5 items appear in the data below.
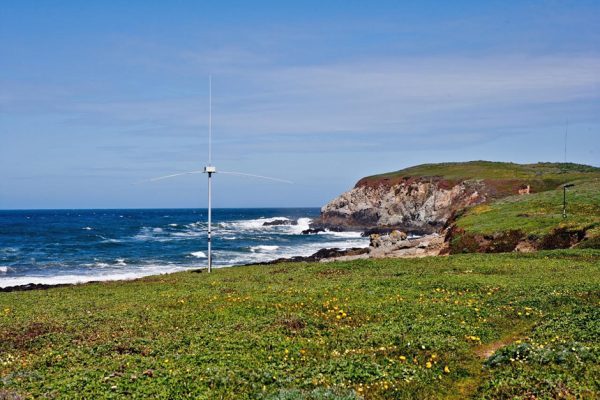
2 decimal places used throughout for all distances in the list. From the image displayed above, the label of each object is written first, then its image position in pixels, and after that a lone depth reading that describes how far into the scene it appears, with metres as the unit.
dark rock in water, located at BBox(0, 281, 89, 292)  39.21
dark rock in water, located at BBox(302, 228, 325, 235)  123.44
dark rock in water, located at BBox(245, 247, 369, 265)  55.86
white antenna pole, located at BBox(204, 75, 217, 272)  37.66
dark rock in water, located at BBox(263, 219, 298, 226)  166.75
